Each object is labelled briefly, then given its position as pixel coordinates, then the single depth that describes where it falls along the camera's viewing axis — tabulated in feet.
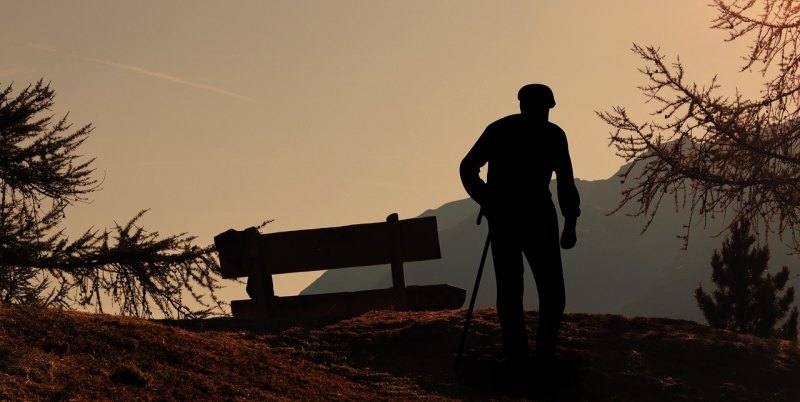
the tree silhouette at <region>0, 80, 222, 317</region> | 52.26
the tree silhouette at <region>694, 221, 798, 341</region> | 74.79
